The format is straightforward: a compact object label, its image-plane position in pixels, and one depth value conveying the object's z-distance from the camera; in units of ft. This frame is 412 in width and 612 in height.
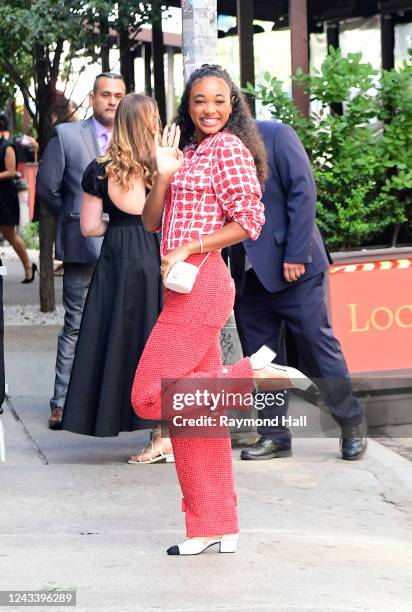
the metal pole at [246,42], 42.39
